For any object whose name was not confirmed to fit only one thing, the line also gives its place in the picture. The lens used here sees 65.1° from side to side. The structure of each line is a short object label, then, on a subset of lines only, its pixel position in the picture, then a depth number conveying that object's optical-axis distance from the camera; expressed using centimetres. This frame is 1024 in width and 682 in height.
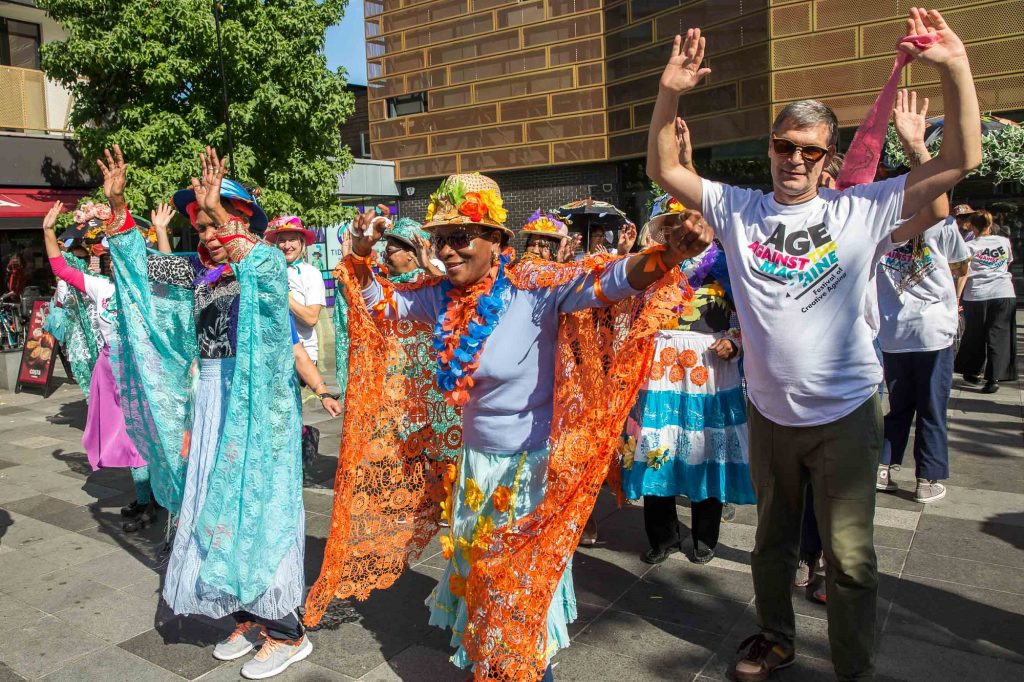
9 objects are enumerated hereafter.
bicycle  1409
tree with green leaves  1224
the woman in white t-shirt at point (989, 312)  891
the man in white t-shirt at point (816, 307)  263
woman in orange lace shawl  271
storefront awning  1509
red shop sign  1098
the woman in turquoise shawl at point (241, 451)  334
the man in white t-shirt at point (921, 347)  498
